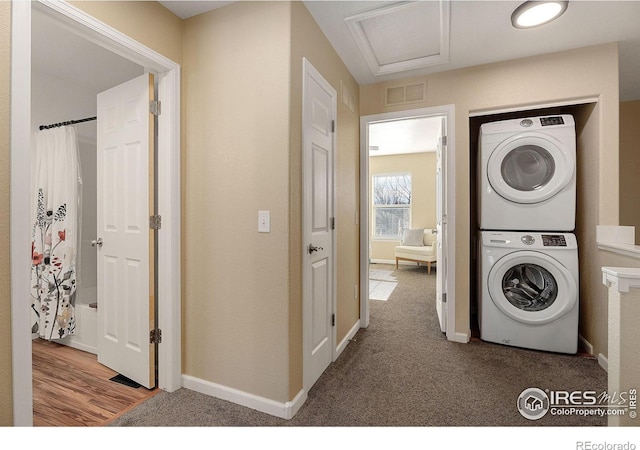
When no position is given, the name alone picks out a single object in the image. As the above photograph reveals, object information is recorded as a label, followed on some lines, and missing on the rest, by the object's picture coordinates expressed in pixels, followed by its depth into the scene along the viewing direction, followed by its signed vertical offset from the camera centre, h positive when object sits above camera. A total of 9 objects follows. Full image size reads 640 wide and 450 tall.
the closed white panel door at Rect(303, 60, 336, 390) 1.79 +0.00
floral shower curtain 2.45 -0.07
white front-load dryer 2.36 +0.42
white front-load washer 2.33 -0.56
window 6.57 +0.42
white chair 5.55 -0.47
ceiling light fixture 1.75 +1.30
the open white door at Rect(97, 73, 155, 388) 1.84 -0.04
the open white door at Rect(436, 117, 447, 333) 2.74 -0.08
